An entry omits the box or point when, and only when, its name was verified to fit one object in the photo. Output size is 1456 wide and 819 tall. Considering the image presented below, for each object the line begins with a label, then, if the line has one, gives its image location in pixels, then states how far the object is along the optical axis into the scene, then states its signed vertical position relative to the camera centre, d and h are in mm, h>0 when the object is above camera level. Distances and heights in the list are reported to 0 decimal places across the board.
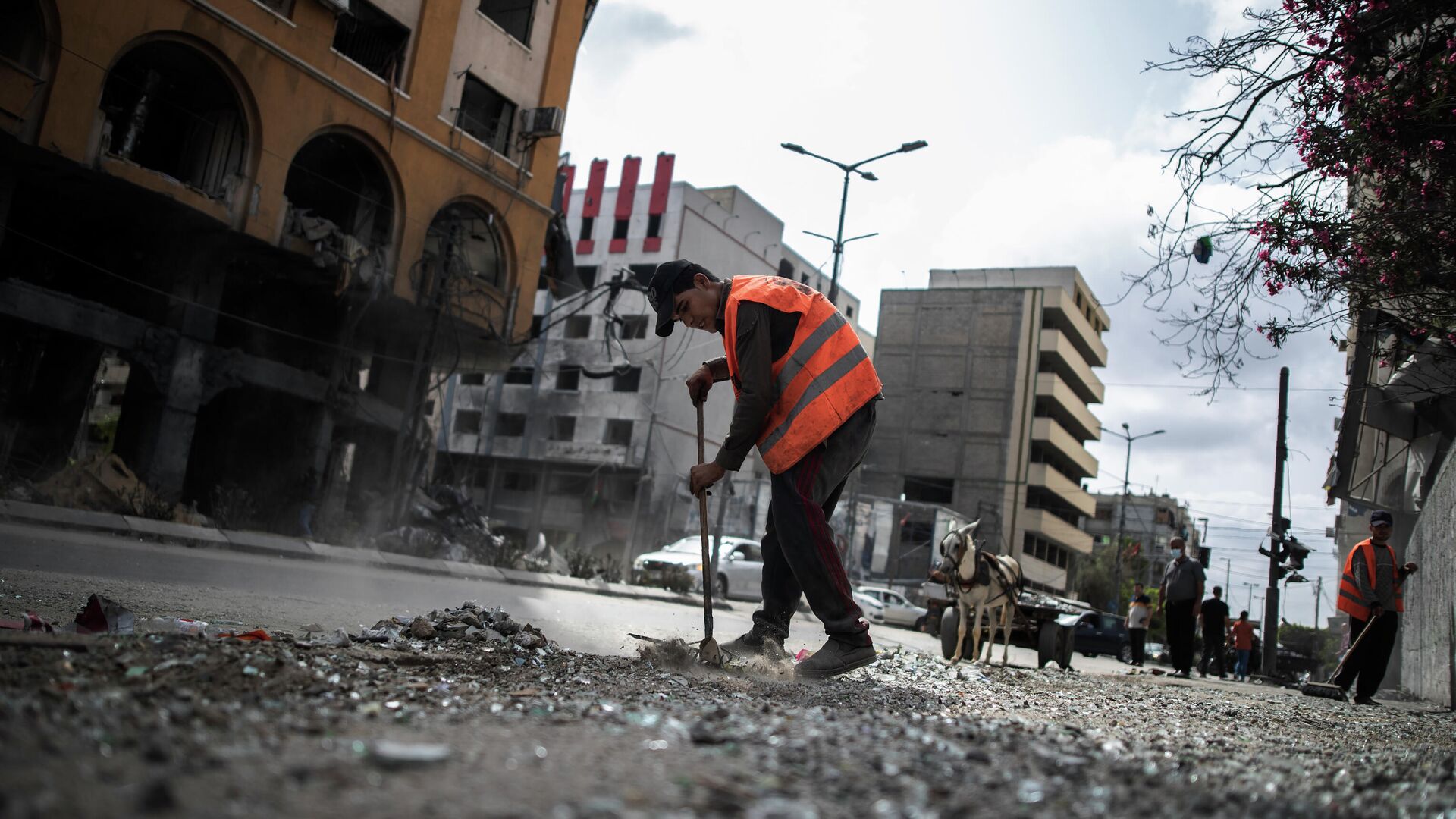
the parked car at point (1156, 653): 33344 -1551
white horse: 10930 +91
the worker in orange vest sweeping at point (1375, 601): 9023 +376
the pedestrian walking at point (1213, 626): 18688 -89
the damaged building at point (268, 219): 16406 +4759
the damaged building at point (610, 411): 48906 +5943
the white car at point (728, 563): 25297 -423
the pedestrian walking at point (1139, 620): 19656 -201
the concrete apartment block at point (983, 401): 61688 +11382
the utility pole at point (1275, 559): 21453 +1469
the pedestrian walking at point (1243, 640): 26781 -383
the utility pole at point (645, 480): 46688 +2705
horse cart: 11875 -421
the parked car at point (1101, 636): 32594 -991
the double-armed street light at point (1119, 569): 55191 +2030
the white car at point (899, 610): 35344 -1138
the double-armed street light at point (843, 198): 25688 +9307
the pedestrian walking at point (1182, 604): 15492 +191
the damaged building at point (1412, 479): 8711 +2871
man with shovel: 4367 +595
